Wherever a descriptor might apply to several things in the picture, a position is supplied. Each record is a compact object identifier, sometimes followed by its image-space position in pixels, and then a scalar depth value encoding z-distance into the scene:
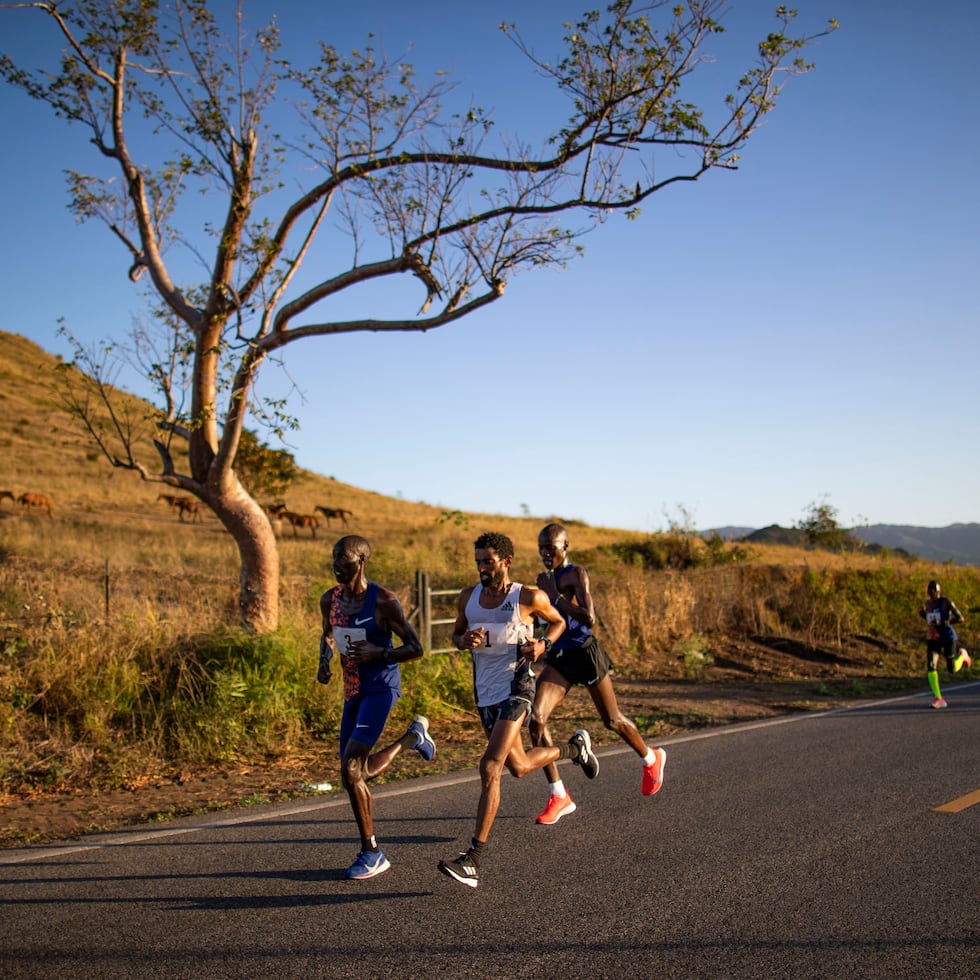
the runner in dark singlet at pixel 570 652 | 7.07
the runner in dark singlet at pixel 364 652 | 5.91
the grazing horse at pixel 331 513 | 48.59
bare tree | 12.16
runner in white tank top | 5.87
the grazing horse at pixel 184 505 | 43.01
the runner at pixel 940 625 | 13.07
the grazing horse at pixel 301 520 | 42.11
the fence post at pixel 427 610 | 12.97
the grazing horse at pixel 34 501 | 36.13
